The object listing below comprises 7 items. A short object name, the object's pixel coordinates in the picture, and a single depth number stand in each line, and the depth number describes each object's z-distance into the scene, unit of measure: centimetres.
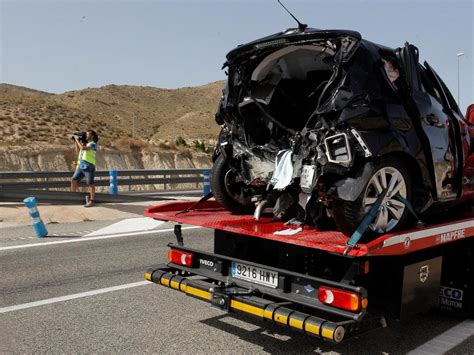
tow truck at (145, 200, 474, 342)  382
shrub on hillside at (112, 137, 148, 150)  3627
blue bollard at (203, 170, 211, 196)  2279
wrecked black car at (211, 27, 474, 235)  415
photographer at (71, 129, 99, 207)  1366
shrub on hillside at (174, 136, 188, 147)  4672
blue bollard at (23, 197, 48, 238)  986
